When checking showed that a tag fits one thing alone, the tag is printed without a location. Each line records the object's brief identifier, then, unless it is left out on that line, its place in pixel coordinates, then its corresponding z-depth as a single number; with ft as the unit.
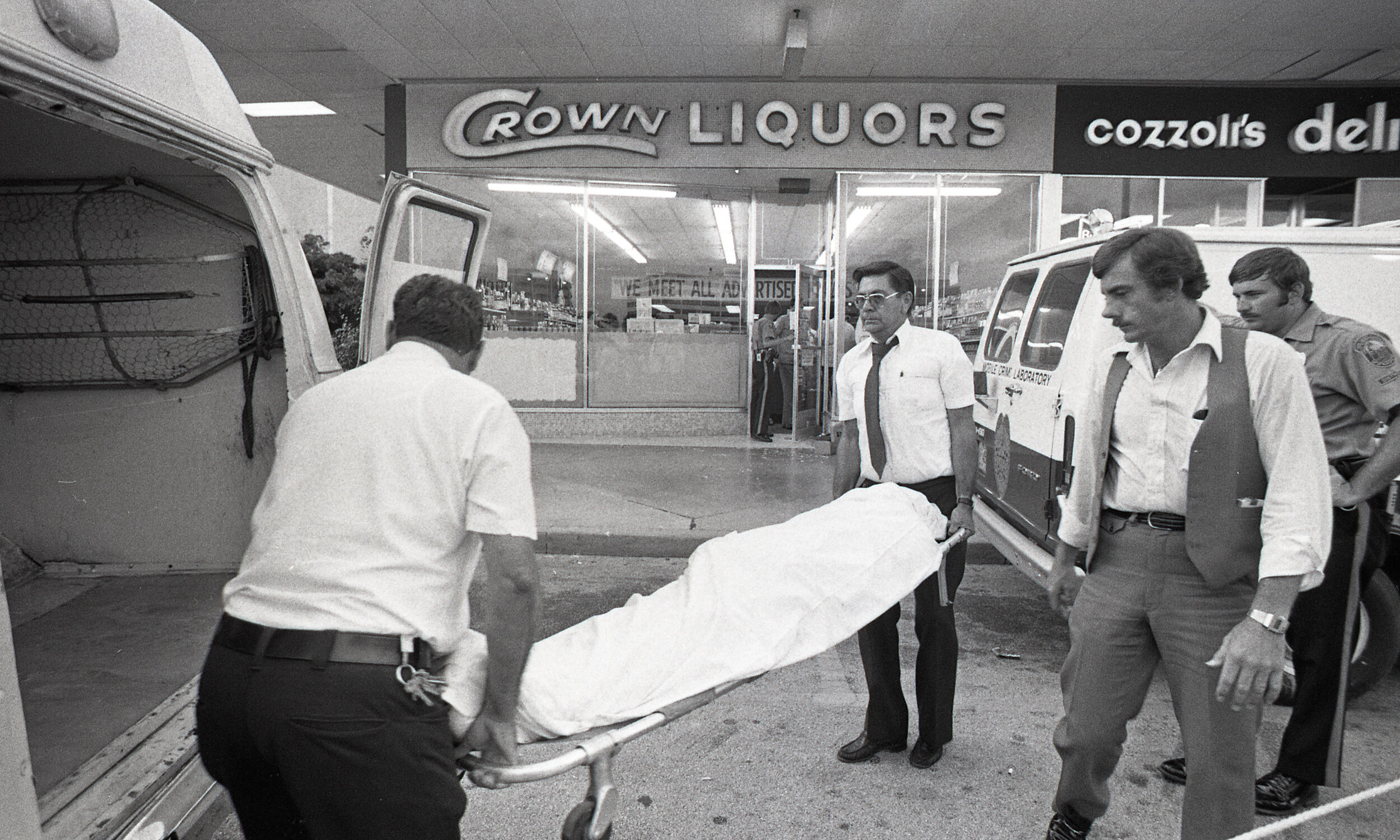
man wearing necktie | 11.51
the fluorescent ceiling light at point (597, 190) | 38.22
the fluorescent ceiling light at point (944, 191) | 36.76
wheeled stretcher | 6.64
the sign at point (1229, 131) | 34.65
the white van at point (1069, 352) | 13.37
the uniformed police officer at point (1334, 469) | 10.31
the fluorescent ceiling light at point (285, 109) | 38.27
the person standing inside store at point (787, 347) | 39.14
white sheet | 7.02
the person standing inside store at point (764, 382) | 38.63
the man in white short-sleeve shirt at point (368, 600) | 5.72
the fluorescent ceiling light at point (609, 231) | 39.11
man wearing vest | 7.26
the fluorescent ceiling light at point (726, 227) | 39.37
